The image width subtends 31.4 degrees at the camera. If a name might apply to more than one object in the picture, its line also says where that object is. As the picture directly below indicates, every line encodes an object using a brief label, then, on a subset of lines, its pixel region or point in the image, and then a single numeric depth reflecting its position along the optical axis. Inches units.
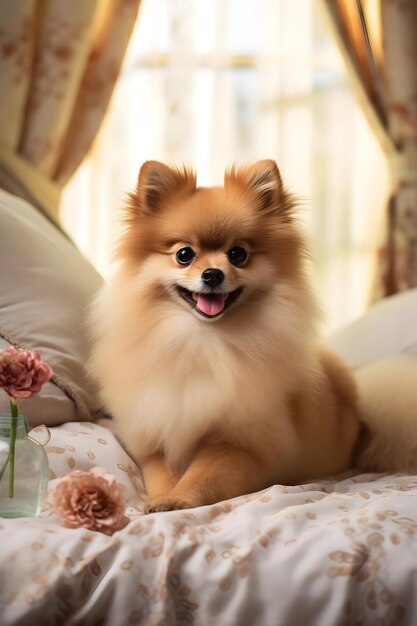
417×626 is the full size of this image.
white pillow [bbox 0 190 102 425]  72.7
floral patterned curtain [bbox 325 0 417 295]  133.3
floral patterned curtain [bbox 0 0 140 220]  119.3
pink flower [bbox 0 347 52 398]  53.1
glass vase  54.4
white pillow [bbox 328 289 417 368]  100.3
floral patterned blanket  44.6
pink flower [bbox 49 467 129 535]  50.4
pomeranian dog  67.1
